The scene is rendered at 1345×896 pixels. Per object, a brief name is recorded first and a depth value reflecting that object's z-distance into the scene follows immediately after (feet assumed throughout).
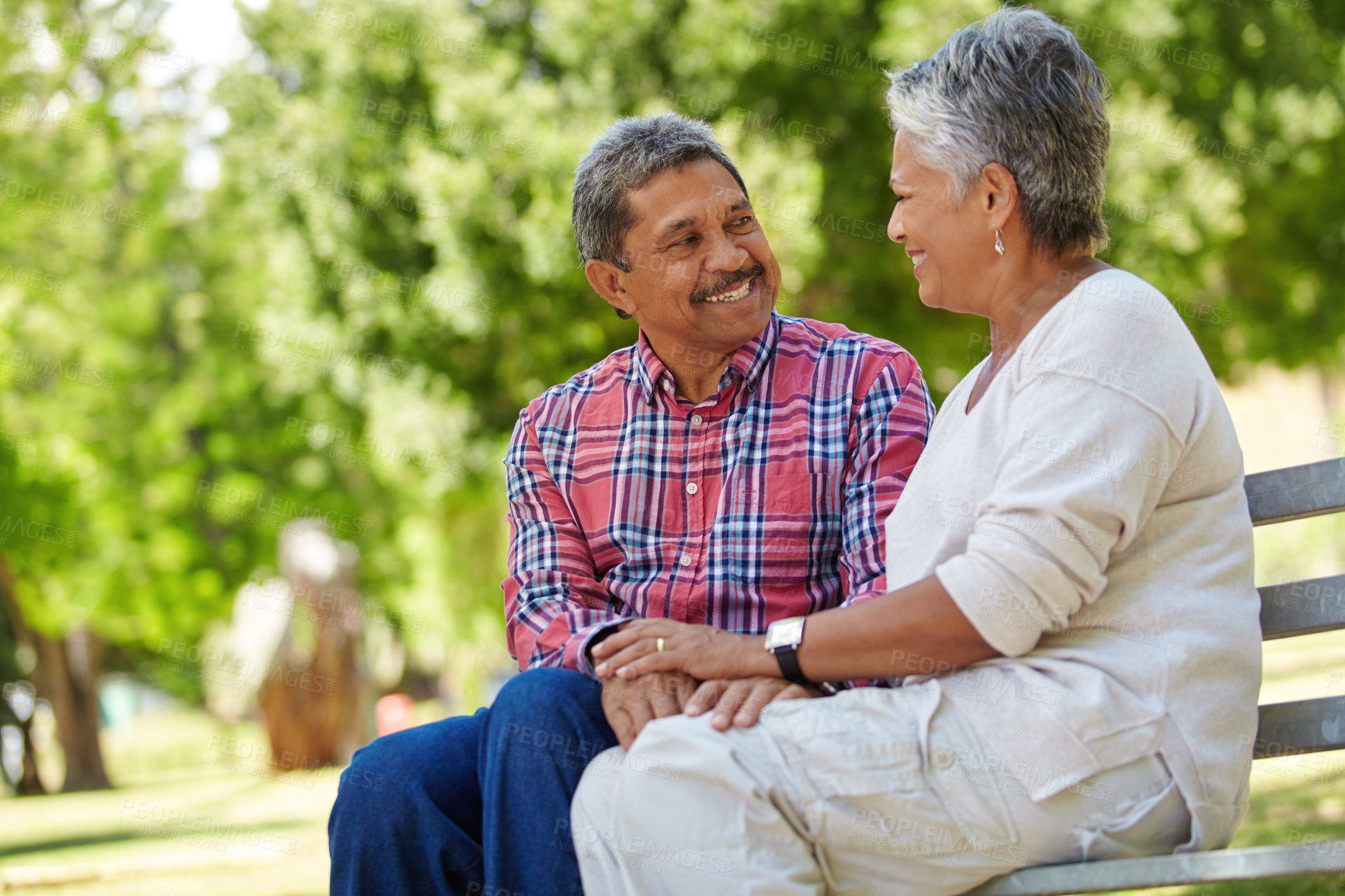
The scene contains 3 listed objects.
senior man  8.21
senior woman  6.50
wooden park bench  7.81
